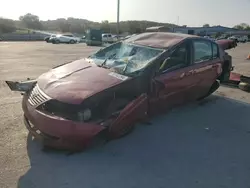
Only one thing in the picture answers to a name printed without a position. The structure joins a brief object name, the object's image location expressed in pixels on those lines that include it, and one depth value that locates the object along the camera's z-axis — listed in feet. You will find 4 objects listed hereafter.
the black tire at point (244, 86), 16.85
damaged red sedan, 8.13
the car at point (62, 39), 92.60
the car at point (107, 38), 98.99
